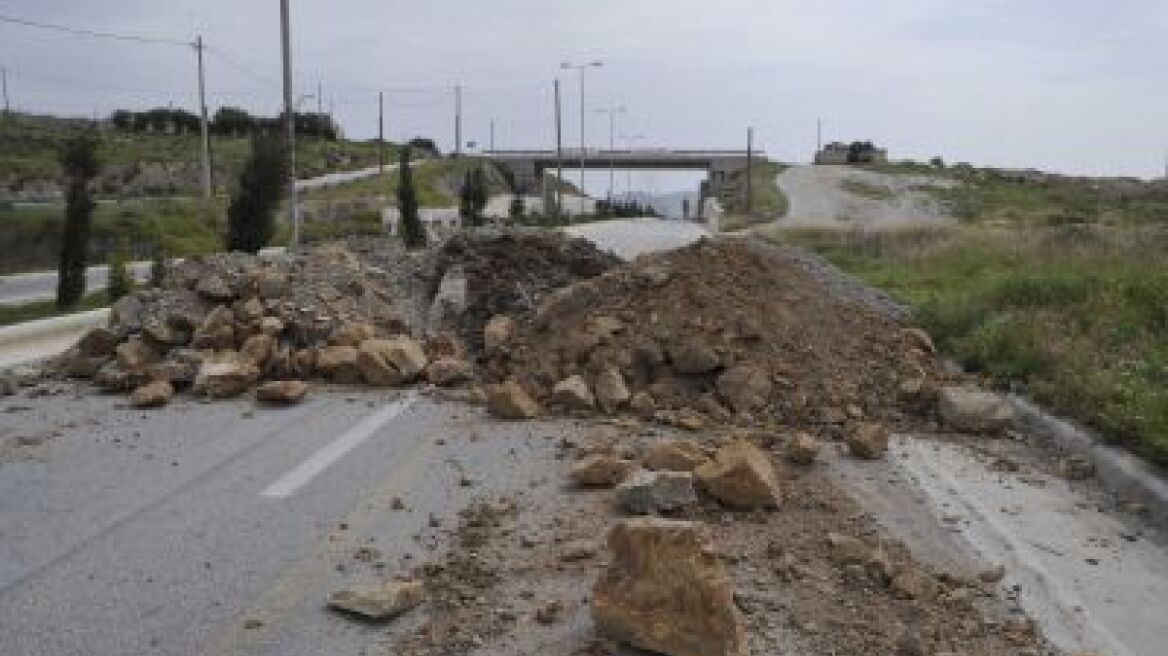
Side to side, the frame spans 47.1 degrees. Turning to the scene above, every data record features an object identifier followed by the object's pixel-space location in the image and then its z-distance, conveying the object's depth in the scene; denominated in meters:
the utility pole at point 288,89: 33.59
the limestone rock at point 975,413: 10.80
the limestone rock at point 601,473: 8.18
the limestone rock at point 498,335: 13.24
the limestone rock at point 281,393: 11.45
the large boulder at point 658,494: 7.36
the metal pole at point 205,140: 62.30
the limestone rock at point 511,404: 10.78
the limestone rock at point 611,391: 11.12
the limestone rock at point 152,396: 11.32
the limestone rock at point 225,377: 11.75
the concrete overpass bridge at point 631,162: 116.69
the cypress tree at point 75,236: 25.14
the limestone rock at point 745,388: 11.08
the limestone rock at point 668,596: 5.18
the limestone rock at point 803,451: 9.18
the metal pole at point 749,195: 80.77
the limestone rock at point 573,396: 11.09
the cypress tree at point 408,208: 43.38
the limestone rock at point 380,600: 5.73
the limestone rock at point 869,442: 9.61
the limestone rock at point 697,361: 11.59
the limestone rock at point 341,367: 12.55
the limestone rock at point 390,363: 12.45
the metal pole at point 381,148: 88.66
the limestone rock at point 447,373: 12.45
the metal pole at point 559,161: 77.32
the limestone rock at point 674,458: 8.23
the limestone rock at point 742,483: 7.56
